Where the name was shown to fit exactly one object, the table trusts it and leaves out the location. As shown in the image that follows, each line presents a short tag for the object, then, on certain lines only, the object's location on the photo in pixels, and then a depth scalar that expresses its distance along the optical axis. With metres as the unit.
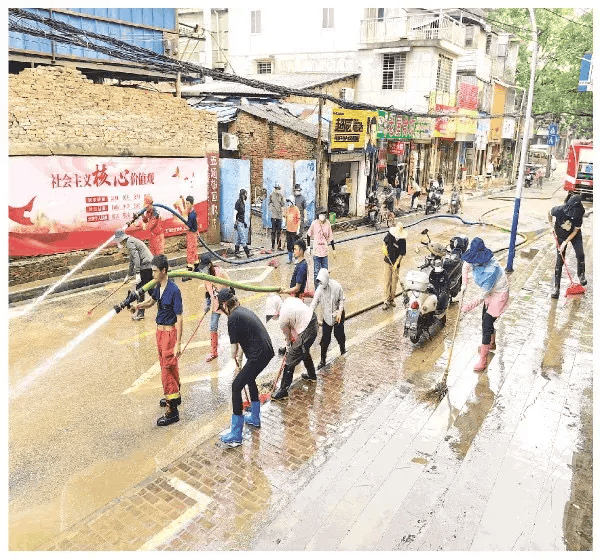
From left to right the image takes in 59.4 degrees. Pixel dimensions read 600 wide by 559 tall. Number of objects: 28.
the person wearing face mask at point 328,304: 6.86
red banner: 10.43
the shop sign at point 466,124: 30.67
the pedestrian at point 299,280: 6.80
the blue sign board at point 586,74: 17.52
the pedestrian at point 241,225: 13.50
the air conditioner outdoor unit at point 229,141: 17.89
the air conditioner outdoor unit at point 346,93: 25.50
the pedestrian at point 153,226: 10.10
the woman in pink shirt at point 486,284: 6.86
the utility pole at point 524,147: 11.20
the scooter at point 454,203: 22.28
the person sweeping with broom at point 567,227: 9.45
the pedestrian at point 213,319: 7.40
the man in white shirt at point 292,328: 6.21
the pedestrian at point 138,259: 8.55
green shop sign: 21.55
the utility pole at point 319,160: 16.69
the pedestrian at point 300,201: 15.56
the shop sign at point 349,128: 17.59
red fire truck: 26.17
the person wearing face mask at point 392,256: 9.35
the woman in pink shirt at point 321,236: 10.39
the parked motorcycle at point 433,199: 22.45
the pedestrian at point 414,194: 22.84
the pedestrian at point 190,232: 11.30
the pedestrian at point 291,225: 13.53
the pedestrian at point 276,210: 14.46
